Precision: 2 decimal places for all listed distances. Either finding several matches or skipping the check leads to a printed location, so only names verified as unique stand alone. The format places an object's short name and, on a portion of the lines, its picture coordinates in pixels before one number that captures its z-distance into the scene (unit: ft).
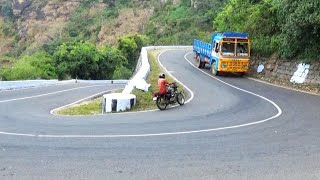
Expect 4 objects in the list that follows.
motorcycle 63.21
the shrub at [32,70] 177.17
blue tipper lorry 97.81
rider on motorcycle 63.82
